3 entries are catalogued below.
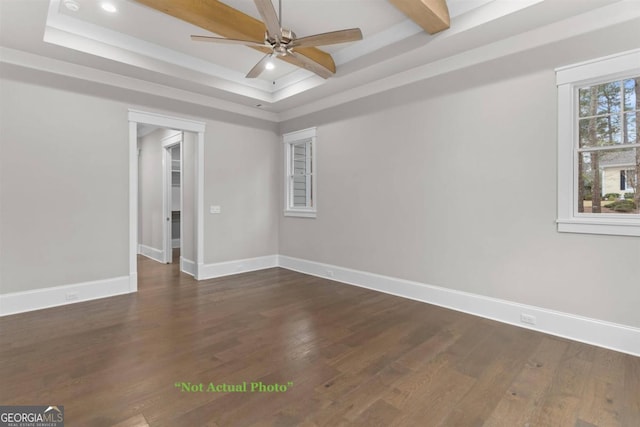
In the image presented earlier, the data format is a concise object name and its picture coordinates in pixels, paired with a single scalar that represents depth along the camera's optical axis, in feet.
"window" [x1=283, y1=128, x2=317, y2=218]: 18.61
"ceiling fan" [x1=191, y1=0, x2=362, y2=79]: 7.90
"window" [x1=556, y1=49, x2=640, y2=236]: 8.82
